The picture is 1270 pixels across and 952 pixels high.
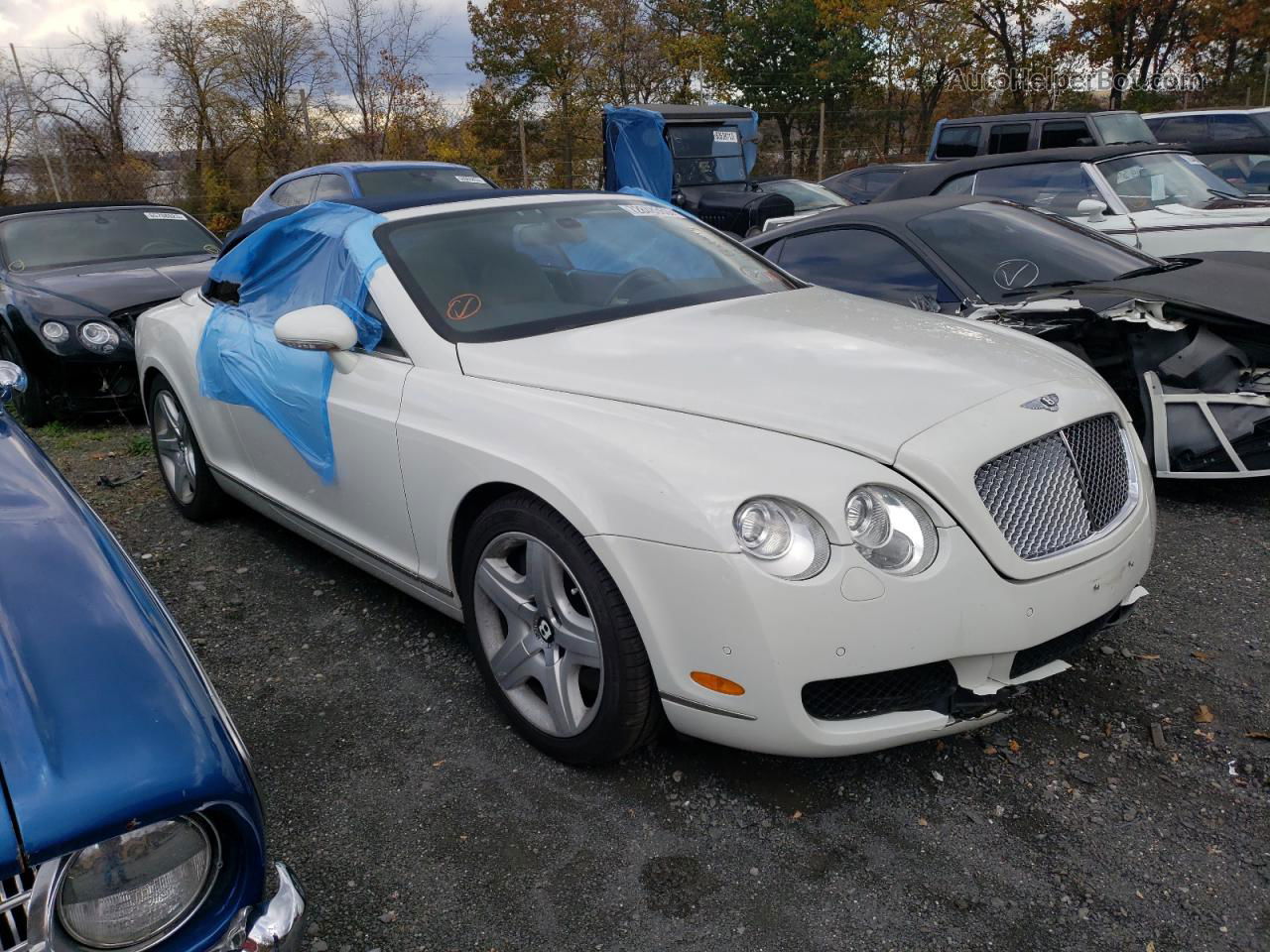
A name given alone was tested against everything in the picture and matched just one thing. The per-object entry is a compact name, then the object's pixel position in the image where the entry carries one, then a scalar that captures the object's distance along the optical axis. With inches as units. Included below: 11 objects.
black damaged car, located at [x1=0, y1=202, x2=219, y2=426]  241.3
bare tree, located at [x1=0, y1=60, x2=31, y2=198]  682.8
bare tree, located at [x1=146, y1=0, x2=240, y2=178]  729.6
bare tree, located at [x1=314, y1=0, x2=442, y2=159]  784.3
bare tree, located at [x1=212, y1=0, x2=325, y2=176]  776.3
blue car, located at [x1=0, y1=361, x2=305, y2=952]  49.1
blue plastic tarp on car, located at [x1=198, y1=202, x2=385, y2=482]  124.3
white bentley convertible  82.3
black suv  407.5
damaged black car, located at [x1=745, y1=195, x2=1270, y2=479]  156.0
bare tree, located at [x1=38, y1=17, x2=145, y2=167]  693.9
